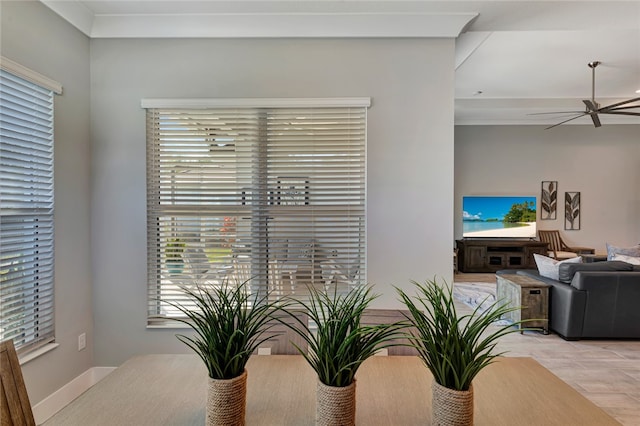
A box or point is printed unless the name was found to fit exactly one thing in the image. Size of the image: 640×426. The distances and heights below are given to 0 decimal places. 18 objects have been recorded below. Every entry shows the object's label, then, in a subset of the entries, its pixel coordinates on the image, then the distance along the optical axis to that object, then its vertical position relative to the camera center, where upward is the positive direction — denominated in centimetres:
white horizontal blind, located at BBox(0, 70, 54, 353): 193 -4
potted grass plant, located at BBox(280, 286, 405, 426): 89 -40
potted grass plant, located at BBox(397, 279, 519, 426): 87 -39
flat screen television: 682 -17
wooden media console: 657 -91
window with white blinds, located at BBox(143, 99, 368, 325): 258 +6
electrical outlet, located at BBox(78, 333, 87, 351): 248 -100
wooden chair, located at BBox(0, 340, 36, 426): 103 -58
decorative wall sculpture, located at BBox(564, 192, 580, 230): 684 -2
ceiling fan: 418 +129
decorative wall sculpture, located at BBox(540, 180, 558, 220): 685 +20
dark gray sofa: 335 -93
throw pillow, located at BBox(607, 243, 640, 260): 525 -66
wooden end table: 367 -100
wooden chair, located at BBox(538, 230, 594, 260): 655 -73
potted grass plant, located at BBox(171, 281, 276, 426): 94 -41
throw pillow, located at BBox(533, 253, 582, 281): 380 -66
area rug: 482 -132
